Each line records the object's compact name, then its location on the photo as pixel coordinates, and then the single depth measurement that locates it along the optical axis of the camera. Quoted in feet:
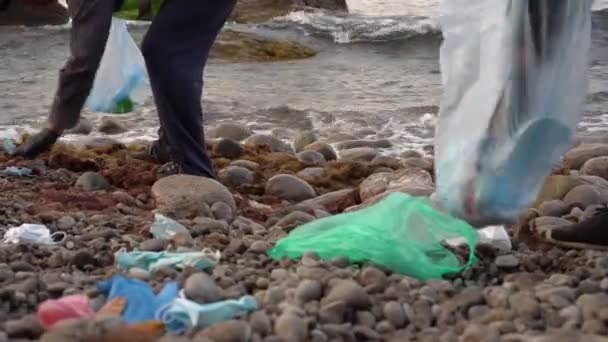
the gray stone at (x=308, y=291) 9.23
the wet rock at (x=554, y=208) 15.53
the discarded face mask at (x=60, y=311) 8.50
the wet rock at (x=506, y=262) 11.02
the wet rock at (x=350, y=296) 9.08
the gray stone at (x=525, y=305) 9.14
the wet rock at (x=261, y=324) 8.38
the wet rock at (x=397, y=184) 16.71
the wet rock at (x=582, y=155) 21.53
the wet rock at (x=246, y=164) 20.50
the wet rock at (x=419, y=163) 21.65
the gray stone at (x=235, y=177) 19.08
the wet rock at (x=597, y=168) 19.88
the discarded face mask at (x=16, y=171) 17.69
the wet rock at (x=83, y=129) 27.12
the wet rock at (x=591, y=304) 8.96
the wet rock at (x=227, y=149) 22.18
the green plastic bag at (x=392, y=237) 10.78
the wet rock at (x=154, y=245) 11.60
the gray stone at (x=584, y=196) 16.26
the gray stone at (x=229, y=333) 8.04
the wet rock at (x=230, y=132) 26.01
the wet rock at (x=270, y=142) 24.44
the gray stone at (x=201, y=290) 9.16
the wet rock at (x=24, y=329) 8.29
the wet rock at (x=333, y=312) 8.78
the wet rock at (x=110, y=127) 27.78
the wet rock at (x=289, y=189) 18.33
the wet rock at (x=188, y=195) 14.88
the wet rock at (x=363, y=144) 25.80
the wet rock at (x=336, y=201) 17.25
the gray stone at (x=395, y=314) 9.10
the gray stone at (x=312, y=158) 22.44
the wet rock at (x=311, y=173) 20.29
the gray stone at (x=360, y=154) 23.57
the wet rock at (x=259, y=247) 11.63
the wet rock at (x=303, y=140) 25.99
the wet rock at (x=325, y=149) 23.79
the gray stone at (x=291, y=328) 8.29
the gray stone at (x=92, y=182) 17.52
